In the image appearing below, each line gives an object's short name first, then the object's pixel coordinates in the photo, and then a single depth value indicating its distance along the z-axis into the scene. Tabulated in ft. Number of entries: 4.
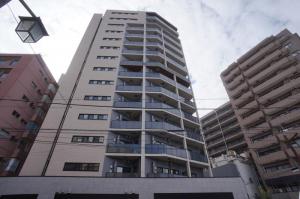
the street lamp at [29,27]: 16.25
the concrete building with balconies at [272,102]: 104.58
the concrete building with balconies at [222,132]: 145.28
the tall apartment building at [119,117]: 66.80
